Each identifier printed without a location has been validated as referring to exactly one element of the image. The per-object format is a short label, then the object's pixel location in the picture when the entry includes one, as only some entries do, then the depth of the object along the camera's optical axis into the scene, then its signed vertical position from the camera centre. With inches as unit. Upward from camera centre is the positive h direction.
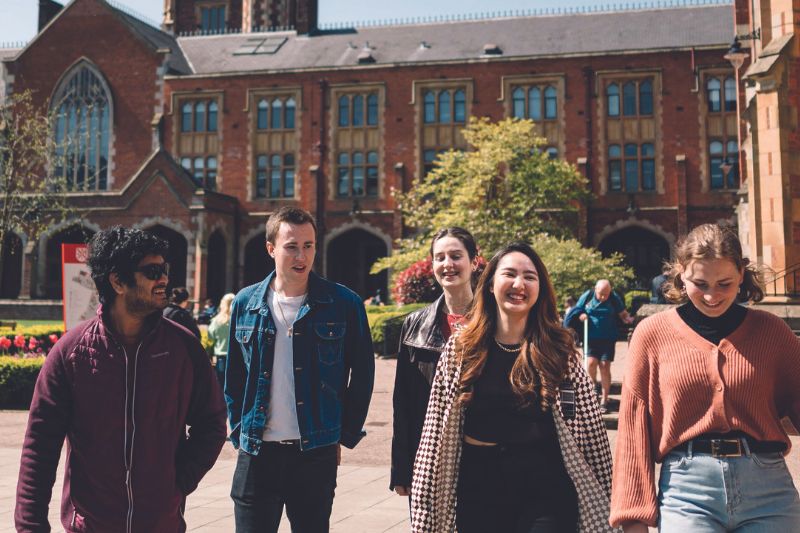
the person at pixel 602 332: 415.5 -11.6
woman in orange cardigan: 107.4 -14.1
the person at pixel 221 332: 412.4 -11.6
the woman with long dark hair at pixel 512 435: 118.7 -19.4
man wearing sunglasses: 106.0 -14.1
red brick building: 1264.8 +331.0
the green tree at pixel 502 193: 1158.3 +178.2
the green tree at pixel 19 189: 898.1 +162.9
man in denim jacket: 143.6 -13.9
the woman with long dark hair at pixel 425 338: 145.3 -5.5
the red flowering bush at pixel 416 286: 885.8 +27.4
